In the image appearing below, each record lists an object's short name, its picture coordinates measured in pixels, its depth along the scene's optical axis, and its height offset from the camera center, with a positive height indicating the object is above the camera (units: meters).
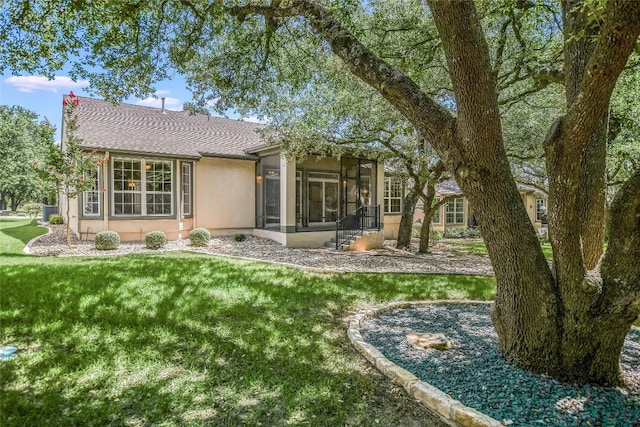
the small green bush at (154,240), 11.52 -1.08
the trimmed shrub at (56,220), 18.73 -0.71
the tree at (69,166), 10.33 +1.20
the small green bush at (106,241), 11.05 -1.06
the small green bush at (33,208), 32.41 -0.14
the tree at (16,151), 35.06 +5.59
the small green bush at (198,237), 12.51 -1.08
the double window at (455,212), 22.38 -0.35
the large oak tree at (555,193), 2.97 +0.12
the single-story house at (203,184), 12.80 +0.91
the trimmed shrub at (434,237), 17.41 -1.48
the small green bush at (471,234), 21.45 -1.65
